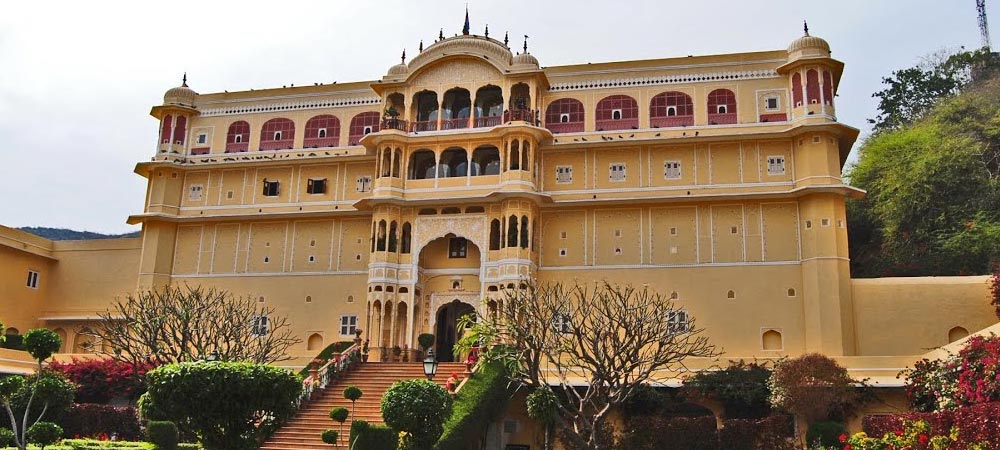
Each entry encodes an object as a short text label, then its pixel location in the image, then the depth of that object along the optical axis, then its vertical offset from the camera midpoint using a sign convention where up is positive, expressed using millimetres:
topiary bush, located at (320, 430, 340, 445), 21641 -1131
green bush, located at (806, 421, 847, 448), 22672 -786
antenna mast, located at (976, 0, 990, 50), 52681 +22189
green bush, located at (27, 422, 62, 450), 18797 -1055
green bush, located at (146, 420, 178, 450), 21656 -1149
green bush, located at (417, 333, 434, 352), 29422 +1639
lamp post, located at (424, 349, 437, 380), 22484 +618
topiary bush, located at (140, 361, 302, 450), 14164 -151
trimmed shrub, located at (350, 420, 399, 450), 19578 -1002
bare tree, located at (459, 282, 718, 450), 21891 +1267
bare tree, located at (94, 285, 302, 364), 26609 +1923
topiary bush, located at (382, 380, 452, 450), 19984 -410
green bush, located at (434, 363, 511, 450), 22172 -371
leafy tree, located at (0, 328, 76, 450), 18953 -135
